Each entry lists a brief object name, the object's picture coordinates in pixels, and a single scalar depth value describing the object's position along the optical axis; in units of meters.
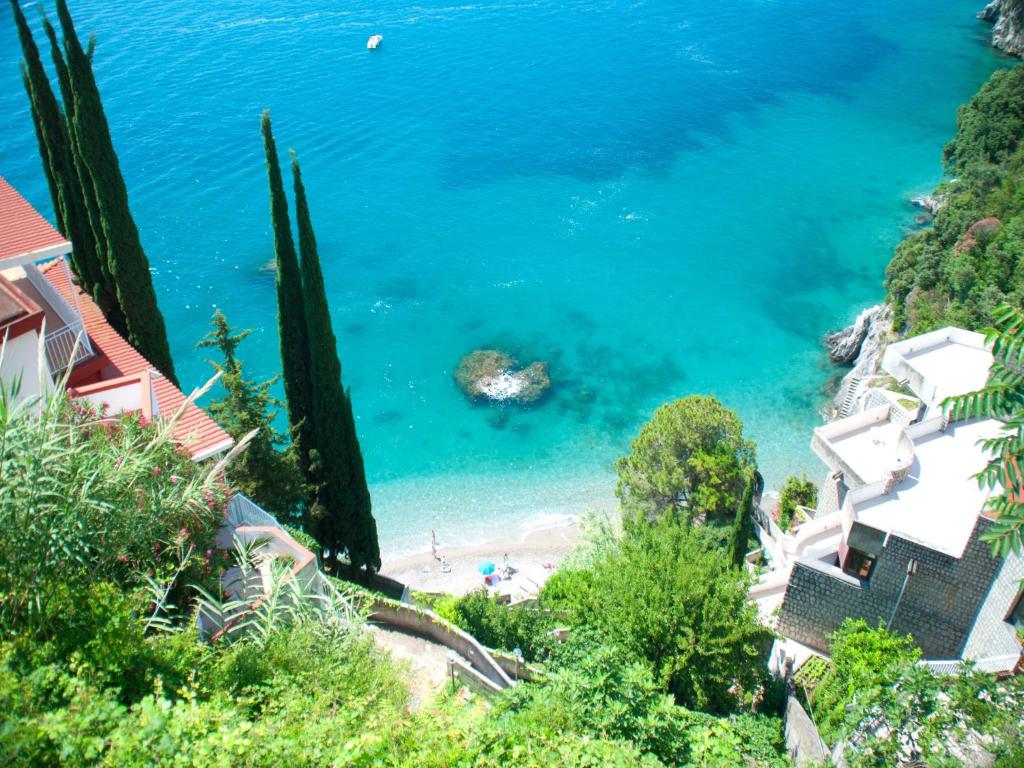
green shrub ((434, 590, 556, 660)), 20.71
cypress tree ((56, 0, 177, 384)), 22.94
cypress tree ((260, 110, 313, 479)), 22.48
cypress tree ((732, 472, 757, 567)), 25.78
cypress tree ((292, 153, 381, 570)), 23.24
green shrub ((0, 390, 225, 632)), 10.16
